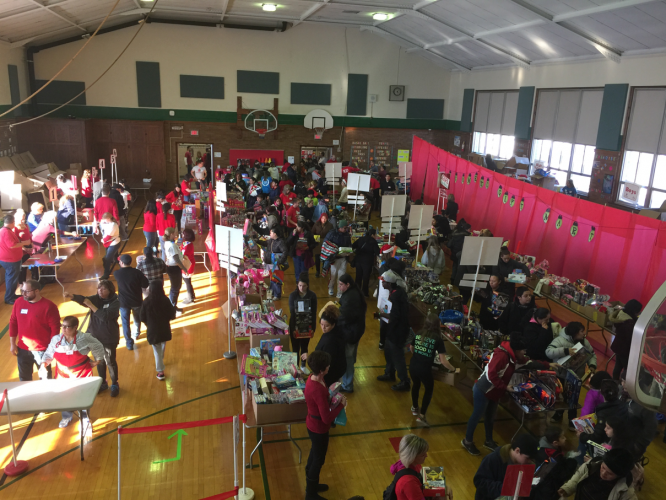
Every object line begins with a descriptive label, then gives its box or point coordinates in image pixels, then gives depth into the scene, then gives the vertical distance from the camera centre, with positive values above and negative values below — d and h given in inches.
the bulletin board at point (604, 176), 525.7 -23.0
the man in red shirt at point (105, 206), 435.8 -68.5
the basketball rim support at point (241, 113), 837.2 +36.9
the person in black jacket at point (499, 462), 139.0 -92.3
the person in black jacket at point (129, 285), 273.7 -85.3
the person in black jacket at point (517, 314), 260.6 -86.2
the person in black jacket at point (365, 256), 362.0 -83.5
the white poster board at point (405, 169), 676.6 -34.5
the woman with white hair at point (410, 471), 126.7 -84.7
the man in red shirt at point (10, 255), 334.3 -88.6
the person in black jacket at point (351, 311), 241.4 -82.0
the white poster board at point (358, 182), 515.0 -42.3
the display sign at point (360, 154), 906.7 -23.0
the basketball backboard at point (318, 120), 866.1 +33.1
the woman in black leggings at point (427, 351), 219.5 -90.2
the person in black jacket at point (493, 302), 281.5 -90.3
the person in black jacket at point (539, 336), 242.2 -89.3
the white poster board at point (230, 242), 285.1 -61.1
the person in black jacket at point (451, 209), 527.2 -66.0
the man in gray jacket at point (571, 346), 234.7 -91.1
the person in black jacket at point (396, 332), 249.8 -95.4
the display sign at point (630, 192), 498.3 -36.1
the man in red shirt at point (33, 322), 219.3 -87.0
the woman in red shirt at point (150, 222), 409.1 -75.9
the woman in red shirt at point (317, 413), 165.8 -91.9
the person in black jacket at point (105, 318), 238.8 -90.3
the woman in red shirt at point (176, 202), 490.5 -69.0
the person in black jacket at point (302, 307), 247.4 -85.1
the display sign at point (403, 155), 924.6 -21.0
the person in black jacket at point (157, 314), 249.9 -91.6
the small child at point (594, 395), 202.4 -98.6
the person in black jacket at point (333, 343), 209.9 -85.3
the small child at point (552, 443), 164.9 -96.2
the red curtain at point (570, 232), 318.3 -62.1
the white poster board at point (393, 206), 419.1 -52.6
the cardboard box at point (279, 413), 195.9 -108.5
